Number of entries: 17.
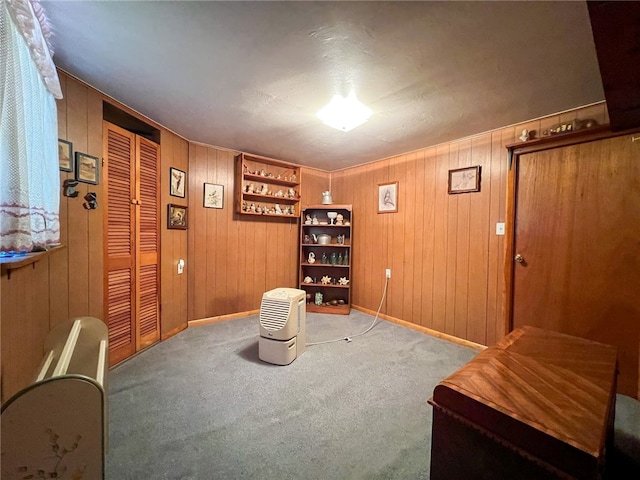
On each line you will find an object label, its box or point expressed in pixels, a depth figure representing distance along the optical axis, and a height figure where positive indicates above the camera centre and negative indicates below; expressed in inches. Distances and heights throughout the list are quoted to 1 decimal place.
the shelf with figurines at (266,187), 122.8 +23.6
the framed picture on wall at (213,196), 116.3 +16.3
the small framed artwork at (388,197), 124.1 +18.2
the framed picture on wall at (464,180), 96.0 +21.4
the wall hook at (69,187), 64.3 +10.4
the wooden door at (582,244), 67.0 -2.1
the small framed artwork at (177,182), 102.0 +19.9
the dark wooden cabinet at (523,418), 27.4 -21.2
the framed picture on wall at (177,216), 100.9 +5.7
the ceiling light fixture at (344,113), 70.4 +35.5
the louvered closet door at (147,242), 88.8 -4.4
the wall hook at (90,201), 69.5 +7.6
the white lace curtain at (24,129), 35.4 +15.2
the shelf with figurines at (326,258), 138.9 -13.9
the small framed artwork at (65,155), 62.7 +18.2
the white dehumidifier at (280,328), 81.7 -30.9
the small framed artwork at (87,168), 67.0 +16.4
